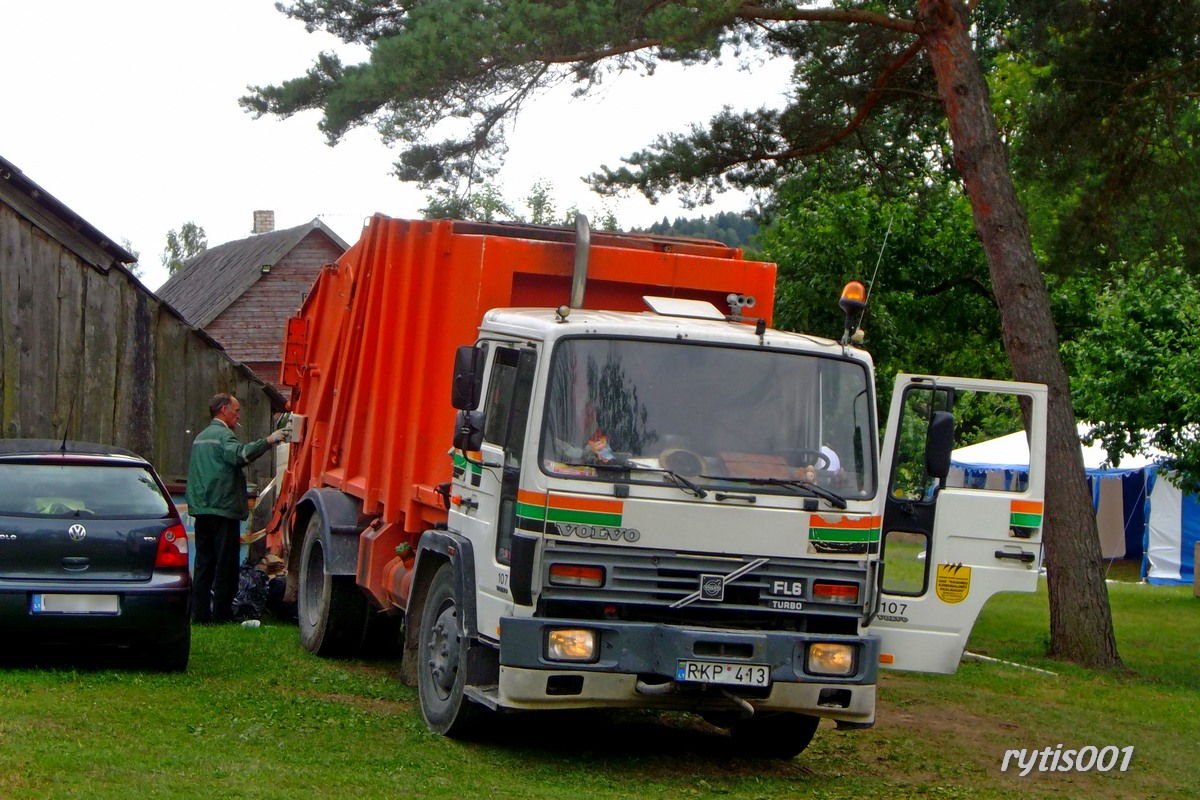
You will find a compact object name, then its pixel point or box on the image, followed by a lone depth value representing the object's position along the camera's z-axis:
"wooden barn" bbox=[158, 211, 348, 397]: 39.06
